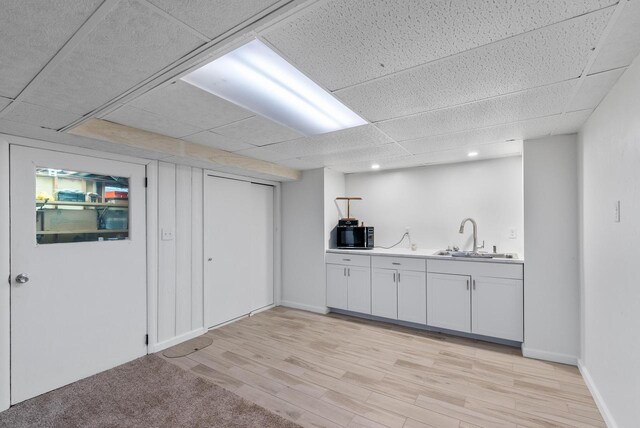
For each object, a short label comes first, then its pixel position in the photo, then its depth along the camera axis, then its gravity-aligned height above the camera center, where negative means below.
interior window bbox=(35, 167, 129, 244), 2.47 +0.06
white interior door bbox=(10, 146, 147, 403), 2.32 -0.65
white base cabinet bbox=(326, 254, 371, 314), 4.17 -1.03
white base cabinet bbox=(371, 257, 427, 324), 3.75 -1.02
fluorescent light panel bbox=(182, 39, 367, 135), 1.61 +0.81
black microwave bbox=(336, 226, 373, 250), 4.52 -0.39
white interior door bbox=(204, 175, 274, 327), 3.87 -0.51
